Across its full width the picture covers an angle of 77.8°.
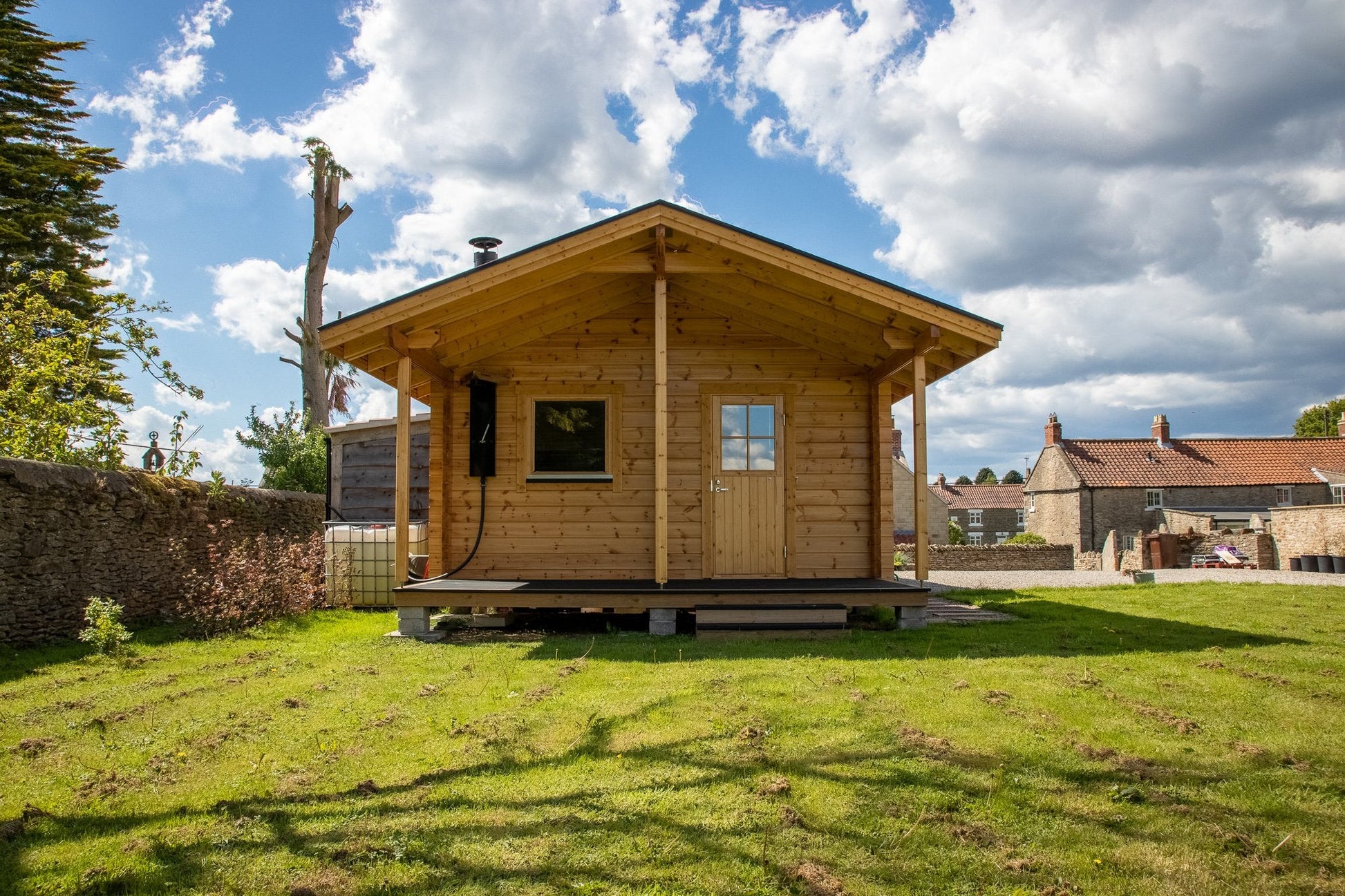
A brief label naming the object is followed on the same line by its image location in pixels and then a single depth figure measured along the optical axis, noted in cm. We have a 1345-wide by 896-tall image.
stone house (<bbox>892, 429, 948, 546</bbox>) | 4372
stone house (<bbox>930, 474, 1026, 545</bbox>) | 5481
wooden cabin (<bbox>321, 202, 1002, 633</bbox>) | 878
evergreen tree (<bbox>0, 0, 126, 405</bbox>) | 1706
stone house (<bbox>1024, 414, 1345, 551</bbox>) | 3684
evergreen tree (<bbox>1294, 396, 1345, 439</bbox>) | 5844
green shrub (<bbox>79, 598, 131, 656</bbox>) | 674
